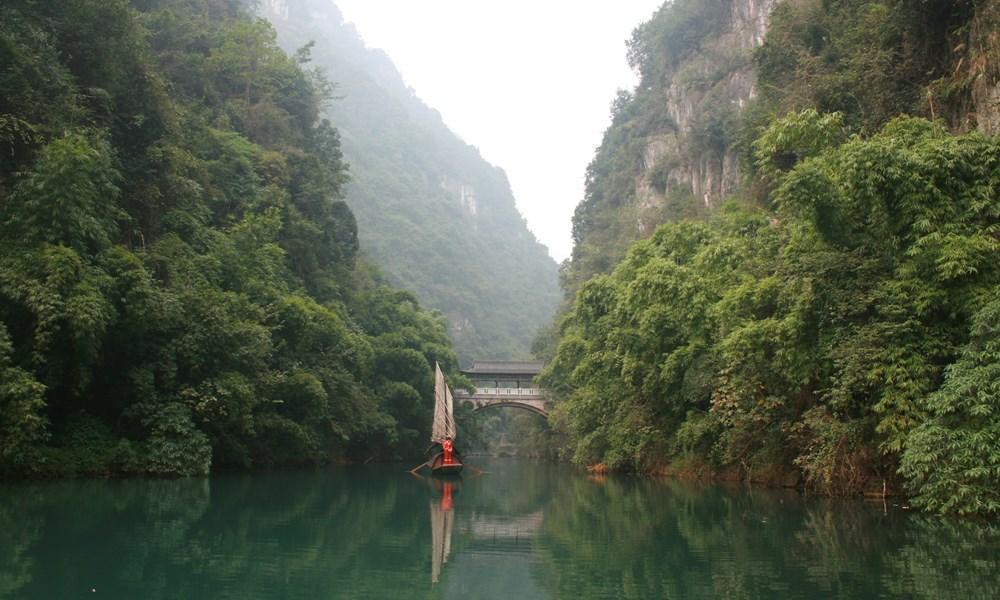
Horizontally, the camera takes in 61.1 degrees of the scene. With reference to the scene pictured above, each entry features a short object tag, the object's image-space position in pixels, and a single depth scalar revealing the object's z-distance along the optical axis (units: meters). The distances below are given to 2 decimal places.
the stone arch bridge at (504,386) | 49.28
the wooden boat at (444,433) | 26.94
